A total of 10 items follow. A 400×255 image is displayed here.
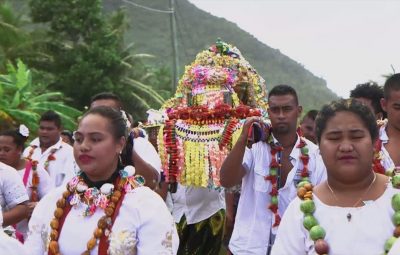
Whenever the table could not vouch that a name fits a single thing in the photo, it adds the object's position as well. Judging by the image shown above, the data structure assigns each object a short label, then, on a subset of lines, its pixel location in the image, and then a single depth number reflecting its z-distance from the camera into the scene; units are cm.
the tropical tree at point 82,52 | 2734
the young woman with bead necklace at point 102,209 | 358
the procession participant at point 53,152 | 810
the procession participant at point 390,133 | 467
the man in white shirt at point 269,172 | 534
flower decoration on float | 664
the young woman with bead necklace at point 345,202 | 320
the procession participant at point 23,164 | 709
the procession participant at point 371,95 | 605
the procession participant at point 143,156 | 545
